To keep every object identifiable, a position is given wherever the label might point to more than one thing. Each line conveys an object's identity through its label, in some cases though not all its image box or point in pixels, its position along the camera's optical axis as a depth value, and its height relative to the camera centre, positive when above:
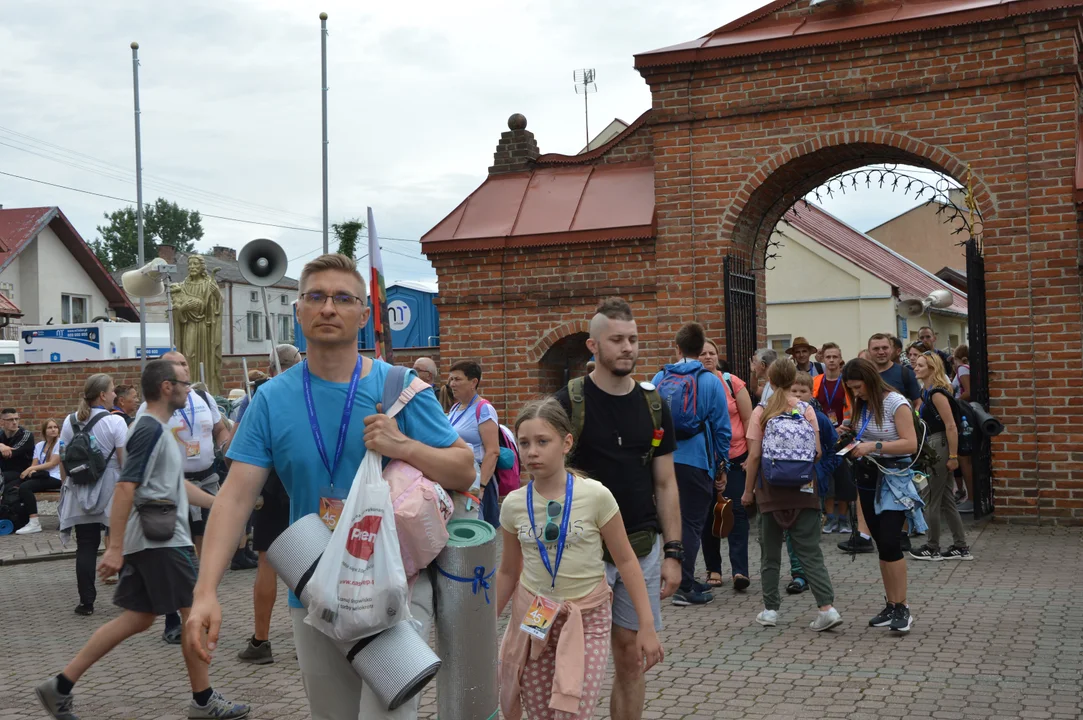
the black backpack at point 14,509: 14.49 -1.90
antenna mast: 37.97 +8.93
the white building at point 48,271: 39.69 +3.15
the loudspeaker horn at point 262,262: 11.68 +0.94
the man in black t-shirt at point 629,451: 4.53 -0.42
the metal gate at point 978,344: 11.59 -0.04
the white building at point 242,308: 56.09 +2.40
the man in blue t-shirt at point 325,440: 3.30 -0.25
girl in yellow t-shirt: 4.10 -0.86
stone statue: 16.06 +0.50
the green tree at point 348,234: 35.50 +3.70
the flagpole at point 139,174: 23.62 +3.88
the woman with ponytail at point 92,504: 8.94 -1.16
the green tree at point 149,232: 80.81 +8.99
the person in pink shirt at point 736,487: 8.81 -1.15
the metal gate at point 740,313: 12.93 +0.37
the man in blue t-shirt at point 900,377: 8.74 -0.28
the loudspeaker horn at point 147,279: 14.69 +1.01
